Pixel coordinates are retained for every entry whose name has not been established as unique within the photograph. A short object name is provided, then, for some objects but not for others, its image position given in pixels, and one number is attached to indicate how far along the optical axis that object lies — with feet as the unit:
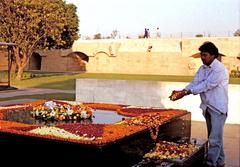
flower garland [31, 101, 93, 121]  20.25
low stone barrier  30.55
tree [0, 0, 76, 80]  79.71
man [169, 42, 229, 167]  15.93
